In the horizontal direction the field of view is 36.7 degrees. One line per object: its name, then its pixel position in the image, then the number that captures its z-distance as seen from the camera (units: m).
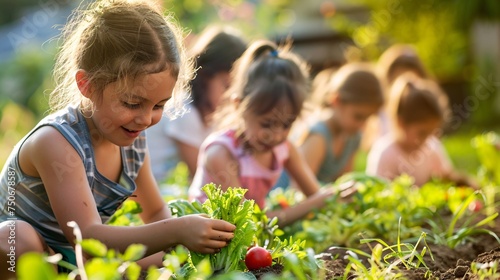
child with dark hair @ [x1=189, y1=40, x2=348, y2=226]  3.46
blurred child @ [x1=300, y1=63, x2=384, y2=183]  5.03
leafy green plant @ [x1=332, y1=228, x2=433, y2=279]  2.17
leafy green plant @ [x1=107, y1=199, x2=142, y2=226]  2.79
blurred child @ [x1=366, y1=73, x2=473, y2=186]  4.91
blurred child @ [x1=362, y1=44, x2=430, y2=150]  6.45
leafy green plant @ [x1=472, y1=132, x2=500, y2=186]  4.43
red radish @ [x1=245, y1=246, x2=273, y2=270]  2.28
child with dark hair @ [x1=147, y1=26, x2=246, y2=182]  4.31
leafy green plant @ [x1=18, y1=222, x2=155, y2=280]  1.43
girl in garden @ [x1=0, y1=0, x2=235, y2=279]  2.21
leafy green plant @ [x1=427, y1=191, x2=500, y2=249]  2.92
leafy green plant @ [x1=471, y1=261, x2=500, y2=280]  1.96
